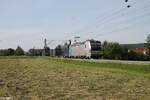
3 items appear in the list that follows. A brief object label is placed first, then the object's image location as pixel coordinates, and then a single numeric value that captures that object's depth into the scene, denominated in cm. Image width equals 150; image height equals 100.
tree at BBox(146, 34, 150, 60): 6271
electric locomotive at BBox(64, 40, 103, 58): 3127
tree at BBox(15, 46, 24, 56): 12601
